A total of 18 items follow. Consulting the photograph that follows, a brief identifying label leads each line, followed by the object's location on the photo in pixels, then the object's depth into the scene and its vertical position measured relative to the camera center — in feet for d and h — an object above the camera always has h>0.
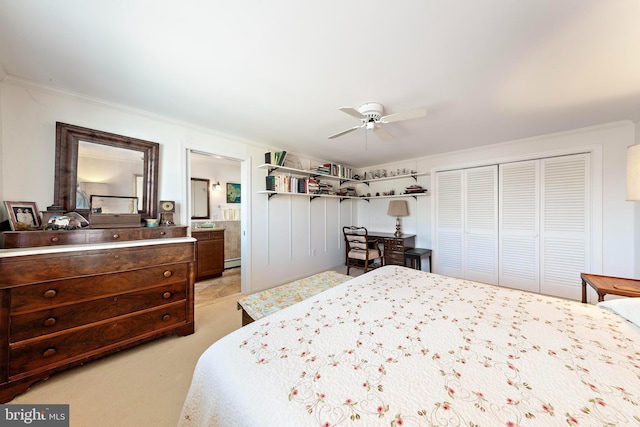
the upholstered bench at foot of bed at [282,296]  6.13 -2.58
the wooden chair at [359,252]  13.10 -2.28
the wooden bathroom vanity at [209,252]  12.90 -2.31
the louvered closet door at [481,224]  11.76 -0.45
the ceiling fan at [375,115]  6.36 +3.02
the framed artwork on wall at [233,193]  17.53 +1.70
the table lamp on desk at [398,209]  14.23 +0.40
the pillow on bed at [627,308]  4.09 -1.82
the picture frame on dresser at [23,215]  5.56 -0.07
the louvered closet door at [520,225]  10.69 -0.44
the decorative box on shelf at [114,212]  6.72 +0.03
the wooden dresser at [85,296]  4.89 -2.19
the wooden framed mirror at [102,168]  6.50 +1.49
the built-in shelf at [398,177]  13.87 +2.56
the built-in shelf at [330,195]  11.65 +1.26
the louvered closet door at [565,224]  9.65 -0.34
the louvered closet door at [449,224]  12.77 -0.51
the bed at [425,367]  2.32 -2.06
